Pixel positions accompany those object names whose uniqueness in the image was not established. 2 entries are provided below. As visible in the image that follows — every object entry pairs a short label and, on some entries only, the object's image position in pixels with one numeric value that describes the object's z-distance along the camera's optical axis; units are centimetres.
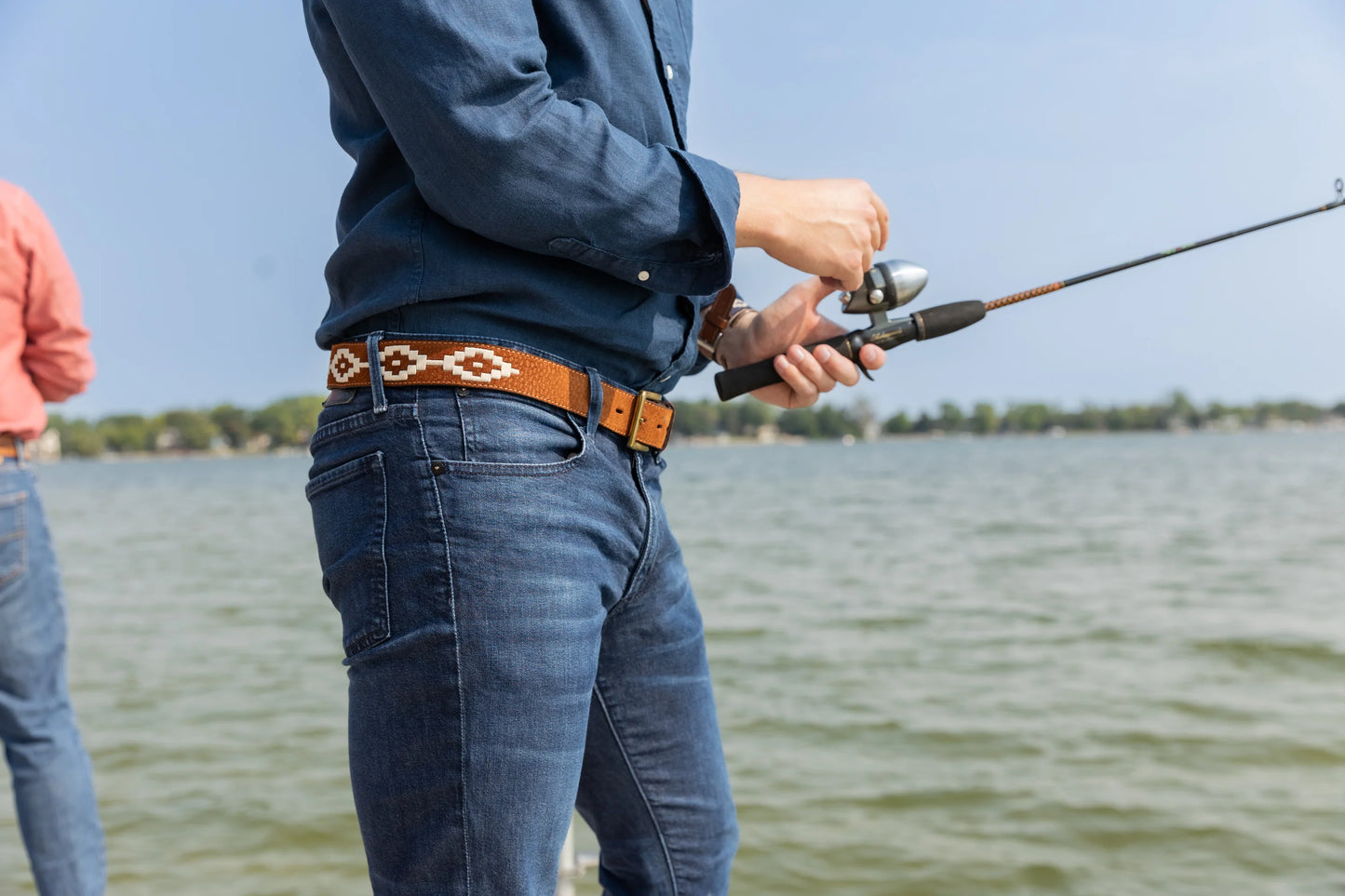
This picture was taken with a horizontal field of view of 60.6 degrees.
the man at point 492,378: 111
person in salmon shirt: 256
